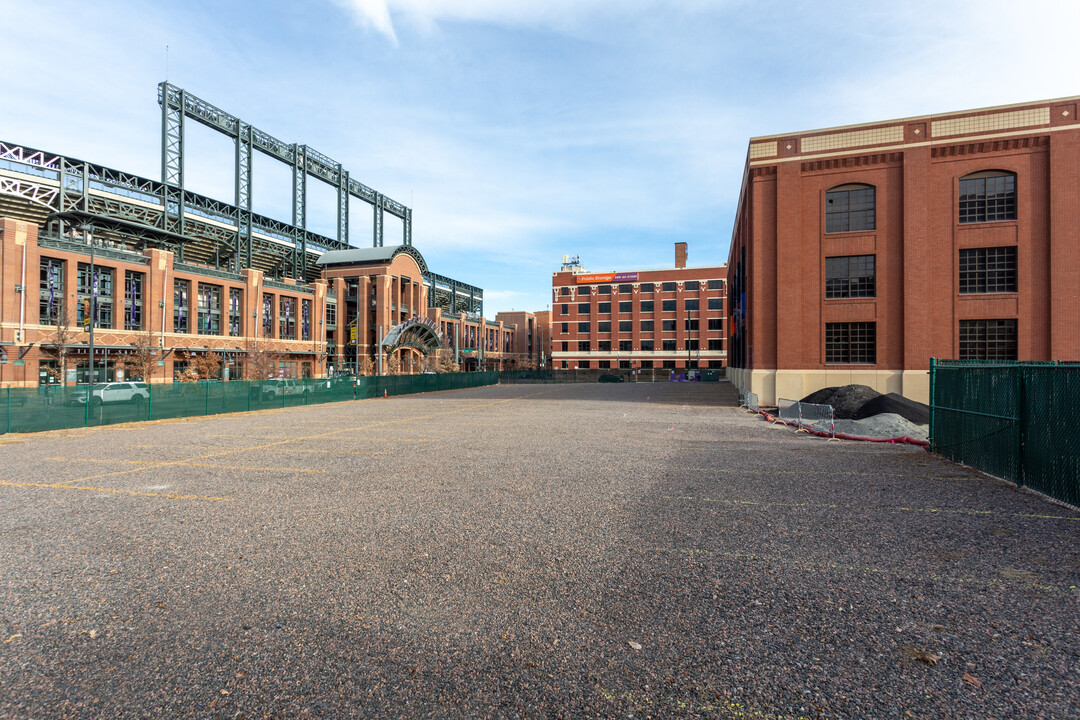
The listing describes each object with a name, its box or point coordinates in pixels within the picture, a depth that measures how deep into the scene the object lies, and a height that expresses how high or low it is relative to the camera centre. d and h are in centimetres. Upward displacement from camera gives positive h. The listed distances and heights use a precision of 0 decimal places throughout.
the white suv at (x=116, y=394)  2059 -142
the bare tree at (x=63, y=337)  4084 +180
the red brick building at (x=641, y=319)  9125 +749
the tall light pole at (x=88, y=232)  5328 +1306
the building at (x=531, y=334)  14600 +776
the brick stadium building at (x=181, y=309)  4344 +565
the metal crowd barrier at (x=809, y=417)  1855 -225
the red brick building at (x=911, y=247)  2747 +632
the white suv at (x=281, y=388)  2923 -159
